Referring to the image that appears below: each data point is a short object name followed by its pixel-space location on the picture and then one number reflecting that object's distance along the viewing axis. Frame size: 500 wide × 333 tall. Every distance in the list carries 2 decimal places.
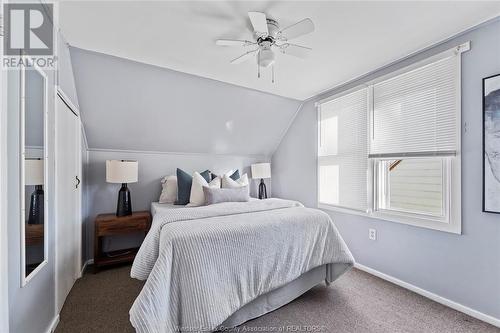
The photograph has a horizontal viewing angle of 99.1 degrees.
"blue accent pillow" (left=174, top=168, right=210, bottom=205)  2.85
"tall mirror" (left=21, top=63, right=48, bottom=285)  1.18
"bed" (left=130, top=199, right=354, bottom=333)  1.35
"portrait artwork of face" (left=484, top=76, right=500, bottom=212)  1.64
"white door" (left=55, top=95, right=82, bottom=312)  1.72
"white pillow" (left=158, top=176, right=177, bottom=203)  3.01
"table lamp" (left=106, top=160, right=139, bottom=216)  2.58
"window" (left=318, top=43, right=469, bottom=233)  1.92
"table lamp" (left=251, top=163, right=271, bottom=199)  3.83
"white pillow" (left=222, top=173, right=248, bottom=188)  3.04
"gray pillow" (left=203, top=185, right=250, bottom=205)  2.58
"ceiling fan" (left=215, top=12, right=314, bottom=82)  1.50
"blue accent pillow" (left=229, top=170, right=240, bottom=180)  3.48
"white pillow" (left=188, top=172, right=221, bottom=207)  2.70
